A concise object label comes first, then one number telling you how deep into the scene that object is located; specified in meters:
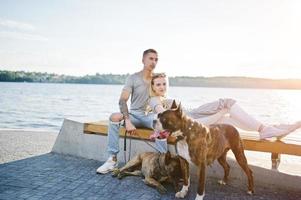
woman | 5.93
